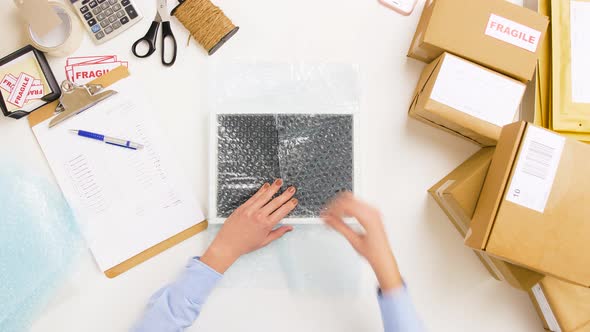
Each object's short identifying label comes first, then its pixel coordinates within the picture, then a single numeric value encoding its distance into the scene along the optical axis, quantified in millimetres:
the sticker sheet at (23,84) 768
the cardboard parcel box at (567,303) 682
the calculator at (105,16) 802
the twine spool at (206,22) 801
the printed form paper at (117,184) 784
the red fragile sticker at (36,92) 770
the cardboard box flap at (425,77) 743
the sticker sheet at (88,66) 808
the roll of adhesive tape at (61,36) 766
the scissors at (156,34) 812
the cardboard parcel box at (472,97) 717
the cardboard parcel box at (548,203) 626
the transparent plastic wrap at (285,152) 754
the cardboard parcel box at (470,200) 696
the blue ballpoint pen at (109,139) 787
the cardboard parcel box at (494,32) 718
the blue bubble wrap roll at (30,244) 754
